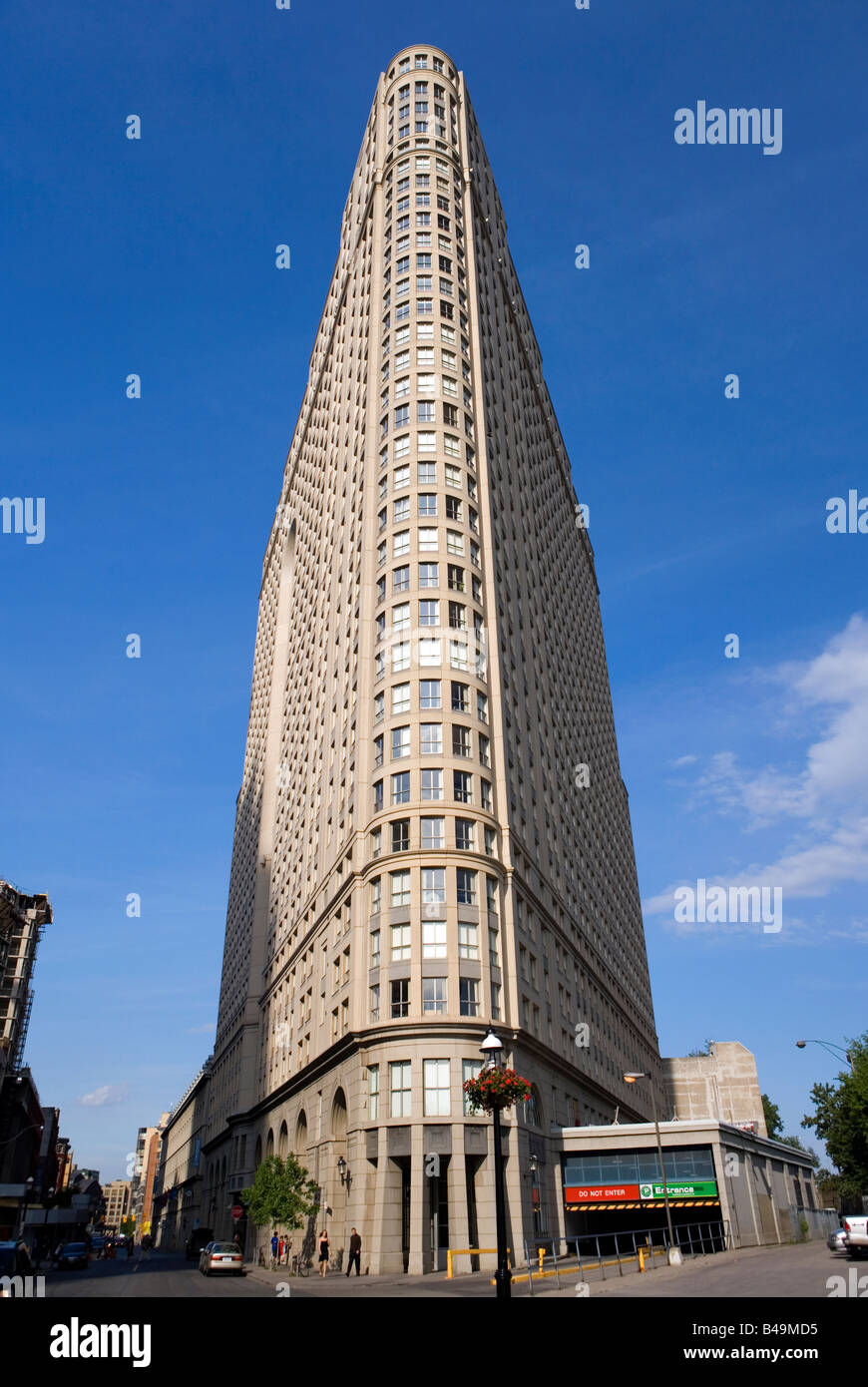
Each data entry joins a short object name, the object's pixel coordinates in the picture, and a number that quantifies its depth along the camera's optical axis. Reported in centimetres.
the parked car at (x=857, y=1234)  3053
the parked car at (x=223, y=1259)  4644
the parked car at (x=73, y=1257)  5800
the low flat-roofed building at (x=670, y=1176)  4538
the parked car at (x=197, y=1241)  7682
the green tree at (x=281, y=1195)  4444
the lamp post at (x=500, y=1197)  1611
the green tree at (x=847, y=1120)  6975
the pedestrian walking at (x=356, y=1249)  3619
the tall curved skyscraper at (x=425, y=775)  4094
